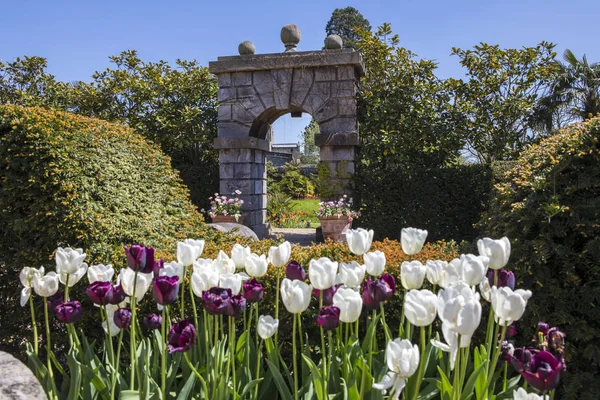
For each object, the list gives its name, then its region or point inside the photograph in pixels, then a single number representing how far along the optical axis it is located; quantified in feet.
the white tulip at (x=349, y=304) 5.53
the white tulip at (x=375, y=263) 6.42
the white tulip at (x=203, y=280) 6.08
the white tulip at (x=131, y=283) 6.31
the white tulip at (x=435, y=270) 6.23
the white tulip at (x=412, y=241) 6.59
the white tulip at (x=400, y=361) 4.56
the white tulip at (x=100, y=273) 6.73
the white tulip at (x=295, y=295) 5.60
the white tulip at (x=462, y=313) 4.31
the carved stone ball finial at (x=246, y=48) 33.45
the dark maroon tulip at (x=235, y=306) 5.47
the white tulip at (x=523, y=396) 4.62
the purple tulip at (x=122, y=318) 6.20
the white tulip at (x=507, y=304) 4.74
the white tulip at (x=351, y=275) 6.21
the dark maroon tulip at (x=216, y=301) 5.43
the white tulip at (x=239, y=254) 6.97
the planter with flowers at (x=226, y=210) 31.50
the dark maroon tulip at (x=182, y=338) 5.49
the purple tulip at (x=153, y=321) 6.58
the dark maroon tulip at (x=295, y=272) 6.41
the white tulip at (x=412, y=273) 5.99
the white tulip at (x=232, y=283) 6.08
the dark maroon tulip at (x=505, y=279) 5.79
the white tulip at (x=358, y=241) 6.56
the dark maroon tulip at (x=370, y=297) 5.91
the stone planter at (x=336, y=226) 30.68
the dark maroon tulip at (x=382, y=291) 5.86
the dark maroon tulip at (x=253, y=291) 6.20
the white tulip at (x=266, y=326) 5.83
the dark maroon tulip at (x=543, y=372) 4.24
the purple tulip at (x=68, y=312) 6.24
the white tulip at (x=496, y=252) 5.75
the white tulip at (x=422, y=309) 4.89
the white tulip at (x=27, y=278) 6.81
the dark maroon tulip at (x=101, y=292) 5.91
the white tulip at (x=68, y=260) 6.44
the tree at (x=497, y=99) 33.09
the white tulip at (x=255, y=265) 6.60
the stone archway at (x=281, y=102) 31.94
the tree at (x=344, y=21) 149.89
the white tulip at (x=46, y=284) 6.61
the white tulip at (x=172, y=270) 6.59
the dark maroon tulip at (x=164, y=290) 5.64
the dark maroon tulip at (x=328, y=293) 6.40
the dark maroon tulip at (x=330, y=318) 5.64
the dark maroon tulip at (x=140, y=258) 5.71
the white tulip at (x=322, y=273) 5.93
